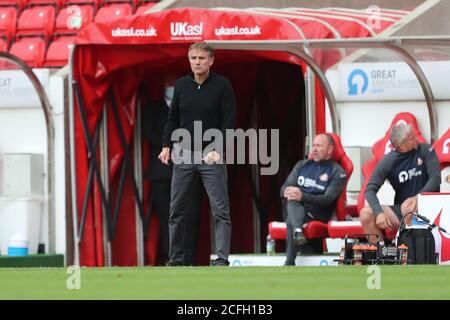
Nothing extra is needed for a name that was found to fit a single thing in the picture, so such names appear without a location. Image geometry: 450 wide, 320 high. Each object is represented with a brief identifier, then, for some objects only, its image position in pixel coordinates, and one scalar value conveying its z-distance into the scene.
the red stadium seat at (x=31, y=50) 19.52
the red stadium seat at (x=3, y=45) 20.02
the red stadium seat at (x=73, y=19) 19.39
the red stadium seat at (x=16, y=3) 20.56
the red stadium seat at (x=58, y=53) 19.22
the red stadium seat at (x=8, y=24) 20.31
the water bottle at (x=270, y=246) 15.76
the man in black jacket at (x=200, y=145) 11.49
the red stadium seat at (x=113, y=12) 19.00
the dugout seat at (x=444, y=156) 14.58
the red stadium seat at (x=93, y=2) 19.50
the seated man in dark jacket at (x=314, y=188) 14.52
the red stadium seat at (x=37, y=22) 19.89
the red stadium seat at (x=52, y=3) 20.06
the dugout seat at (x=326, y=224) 14.41
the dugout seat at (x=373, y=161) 14.28
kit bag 11.70
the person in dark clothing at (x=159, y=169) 16.84
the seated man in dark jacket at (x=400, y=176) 13.47
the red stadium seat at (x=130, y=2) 19.27
